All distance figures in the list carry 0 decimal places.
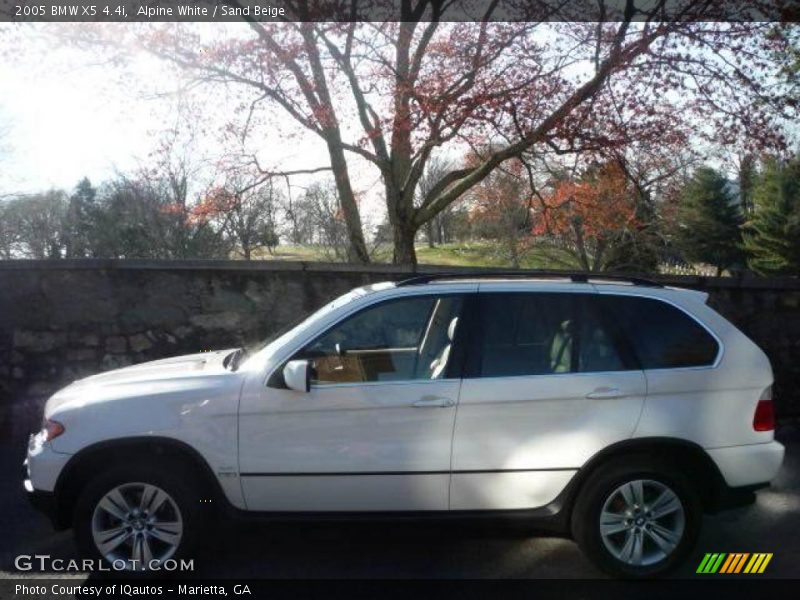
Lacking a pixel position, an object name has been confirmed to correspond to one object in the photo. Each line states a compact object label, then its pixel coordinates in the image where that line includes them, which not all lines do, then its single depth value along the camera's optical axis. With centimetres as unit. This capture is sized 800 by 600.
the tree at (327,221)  1700
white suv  394
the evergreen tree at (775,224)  3083
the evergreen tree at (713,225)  3338
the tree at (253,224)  1608
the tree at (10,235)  1995
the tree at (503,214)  1919
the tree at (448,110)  908
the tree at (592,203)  1189
